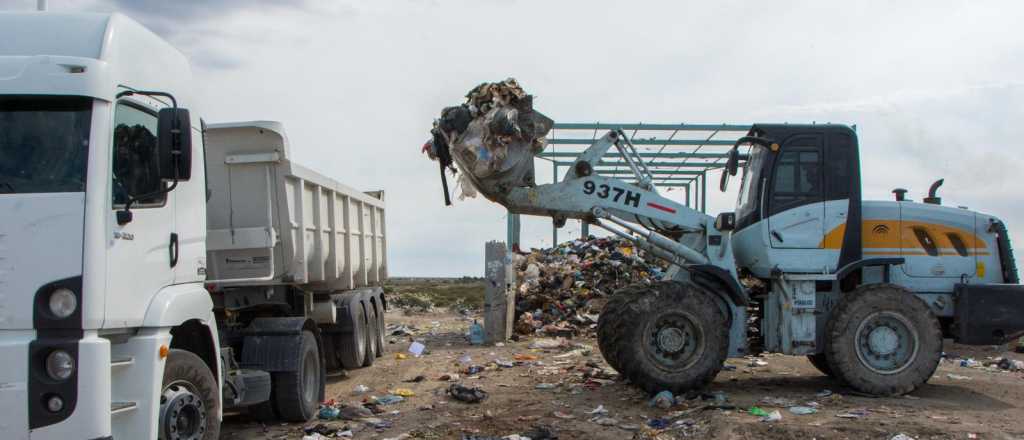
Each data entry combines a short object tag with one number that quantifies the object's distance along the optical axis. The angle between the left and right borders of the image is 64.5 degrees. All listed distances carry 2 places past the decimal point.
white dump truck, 4.14
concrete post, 13.48
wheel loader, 8.08
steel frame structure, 14.16
